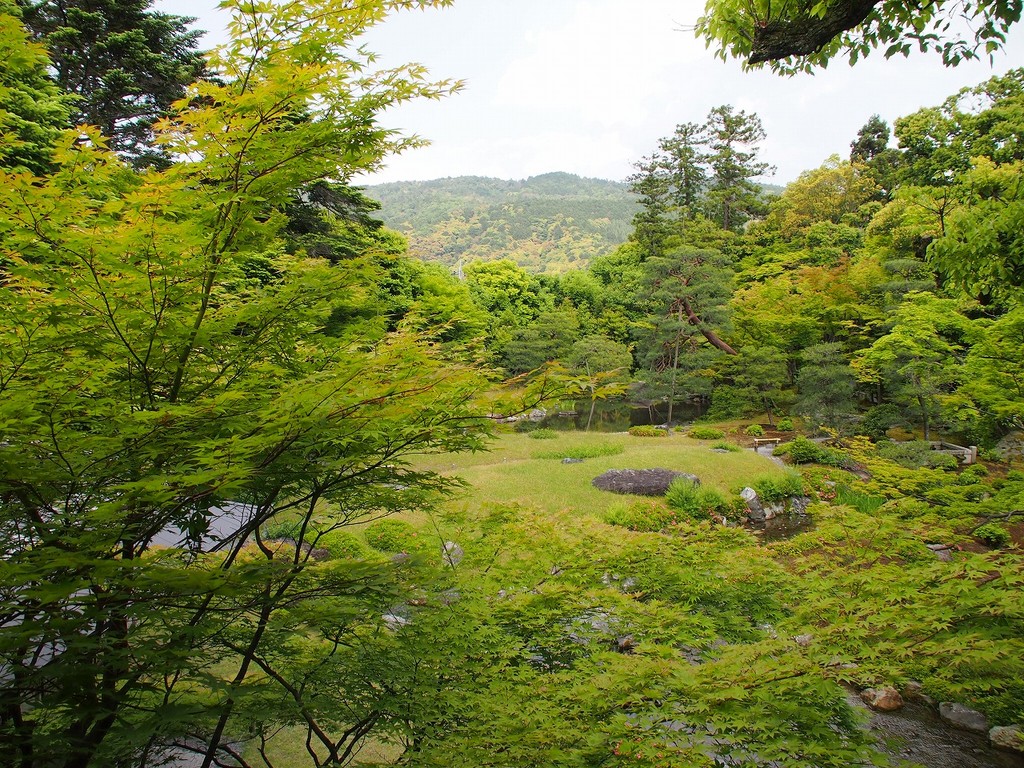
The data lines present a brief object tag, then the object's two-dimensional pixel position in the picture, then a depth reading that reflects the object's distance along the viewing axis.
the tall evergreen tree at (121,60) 11.03
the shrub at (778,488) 10.51
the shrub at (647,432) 15.93
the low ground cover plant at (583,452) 13.02
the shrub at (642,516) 8.01
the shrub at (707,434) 15.30
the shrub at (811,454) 11.88
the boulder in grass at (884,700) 5.07
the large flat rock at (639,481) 10.55
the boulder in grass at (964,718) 4.70
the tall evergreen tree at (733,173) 27.83
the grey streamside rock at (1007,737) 4.32
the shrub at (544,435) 15.34
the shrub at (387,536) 7.58
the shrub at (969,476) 6.16
